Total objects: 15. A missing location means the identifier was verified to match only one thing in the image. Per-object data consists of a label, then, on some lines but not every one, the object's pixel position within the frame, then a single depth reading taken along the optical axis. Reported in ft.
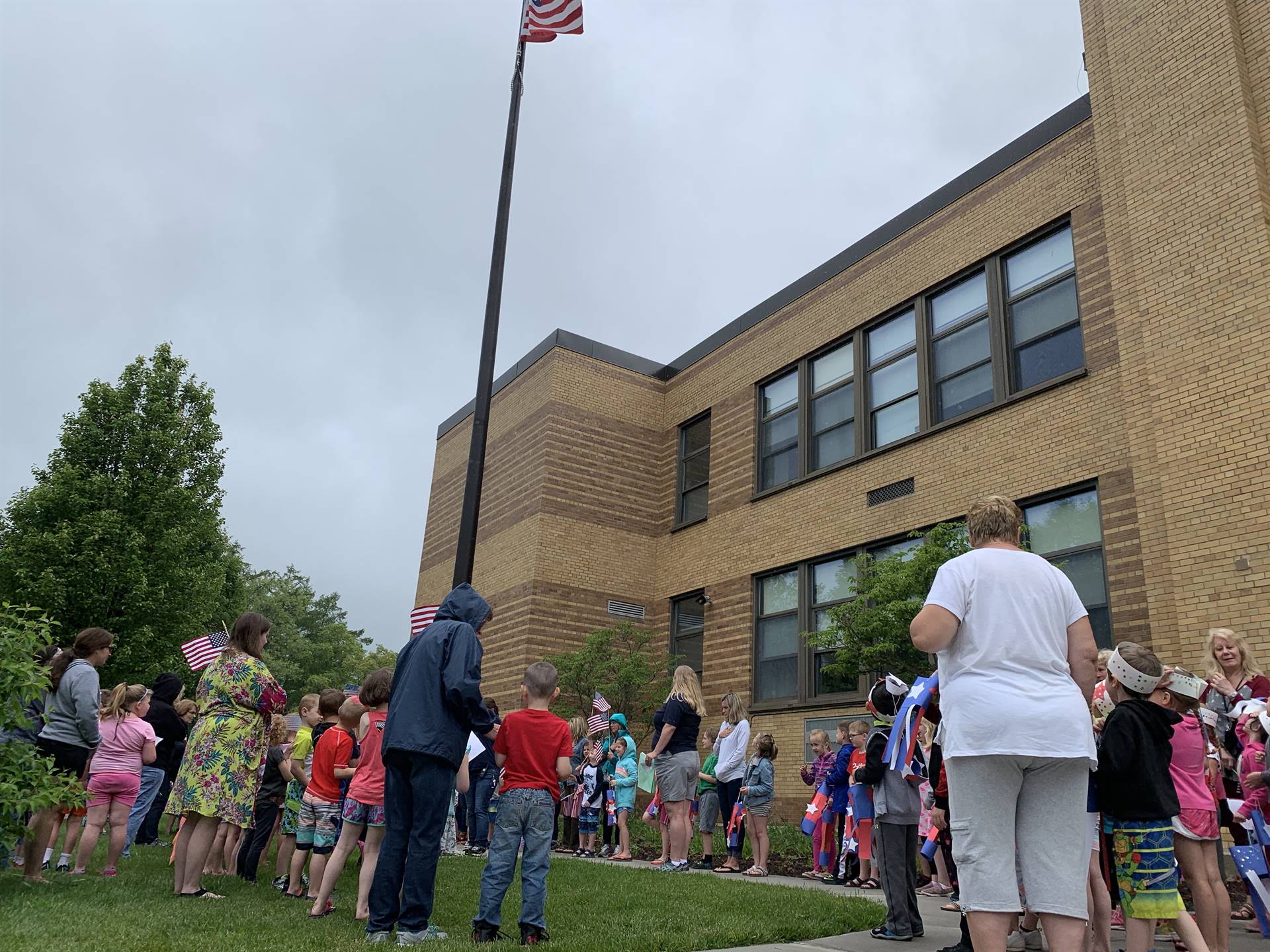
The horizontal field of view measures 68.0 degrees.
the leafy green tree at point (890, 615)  35.45
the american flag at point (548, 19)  38.91
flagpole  26.48
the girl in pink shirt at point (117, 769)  26.53
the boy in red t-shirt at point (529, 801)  17.04
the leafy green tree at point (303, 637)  168.25
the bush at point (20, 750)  20.18
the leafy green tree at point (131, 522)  69.15
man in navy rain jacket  16.66
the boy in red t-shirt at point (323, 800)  21.95
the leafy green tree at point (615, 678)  56.70
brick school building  34.53
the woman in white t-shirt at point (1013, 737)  10.71
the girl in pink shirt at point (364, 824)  19.99
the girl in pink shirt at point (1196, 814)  16.03
